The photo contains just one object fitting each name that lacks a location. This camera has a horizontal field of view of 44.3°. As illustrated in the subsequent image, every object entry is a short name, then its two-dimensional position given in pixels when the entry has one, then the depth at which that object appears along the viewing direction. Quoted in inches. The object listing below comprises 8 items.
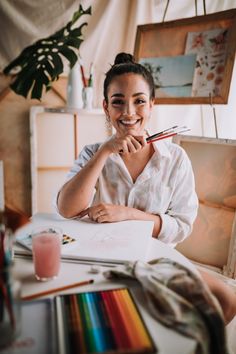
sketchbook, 28.8
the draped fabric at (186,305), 19.7
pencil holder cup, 77.3
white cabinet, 83.6
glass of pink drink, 25.1
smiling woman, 41.2
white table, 18.5
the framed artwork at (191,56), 54.4
